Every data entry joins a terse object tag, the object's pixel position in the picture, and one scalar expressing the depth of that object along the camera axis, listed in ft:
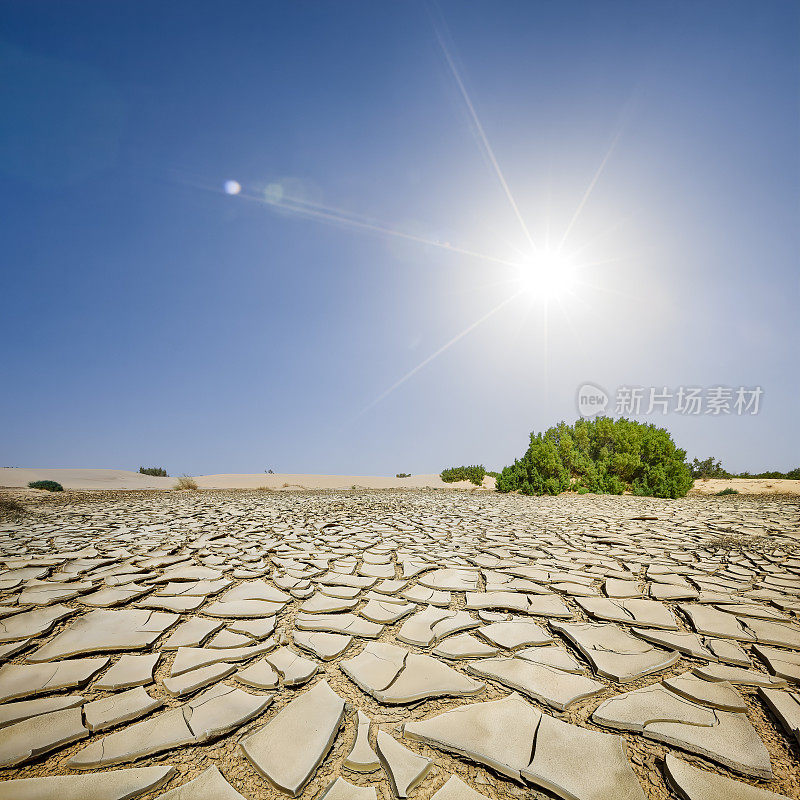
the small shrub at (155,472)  64.23
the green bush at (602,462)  31.83
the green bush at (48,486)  36.71
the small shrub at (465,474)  55.52
